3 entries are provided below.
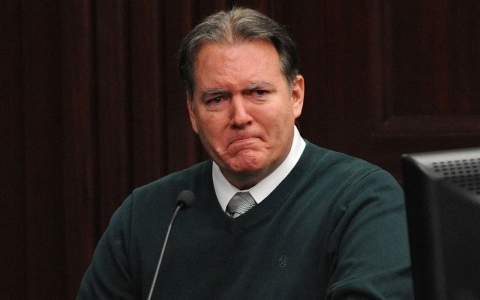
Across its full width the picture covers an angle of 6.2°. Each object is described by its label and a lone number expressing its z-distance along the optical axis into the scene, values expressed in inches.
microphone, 225.5
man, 227.0
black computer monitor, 208.6
